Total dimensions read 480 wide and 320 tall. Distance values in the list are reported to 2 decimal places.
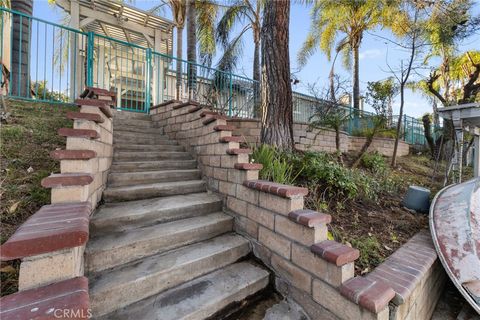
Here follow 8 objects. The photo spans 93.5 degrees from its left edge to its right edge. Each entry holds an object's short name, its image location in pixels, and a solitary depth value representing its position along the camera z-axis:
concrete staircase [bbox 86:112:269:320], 1.55
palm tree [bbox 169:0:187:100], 8.77
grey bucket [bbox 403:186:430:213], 3.28
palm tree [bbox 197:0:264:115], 9.21
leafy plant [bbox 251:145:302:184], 2.63
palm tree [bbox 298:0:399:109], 8.77
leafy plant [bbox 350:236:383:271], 2.03
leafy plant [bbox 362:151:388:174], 4.72
